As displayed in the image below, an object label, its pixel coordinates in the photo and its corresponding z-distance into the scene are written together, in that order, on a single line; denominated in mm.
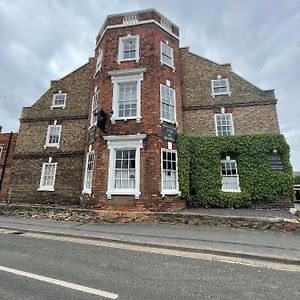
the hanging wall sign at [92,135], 15188
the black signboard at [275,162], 14602
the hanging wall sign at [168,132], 14360
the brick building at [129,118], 13555
